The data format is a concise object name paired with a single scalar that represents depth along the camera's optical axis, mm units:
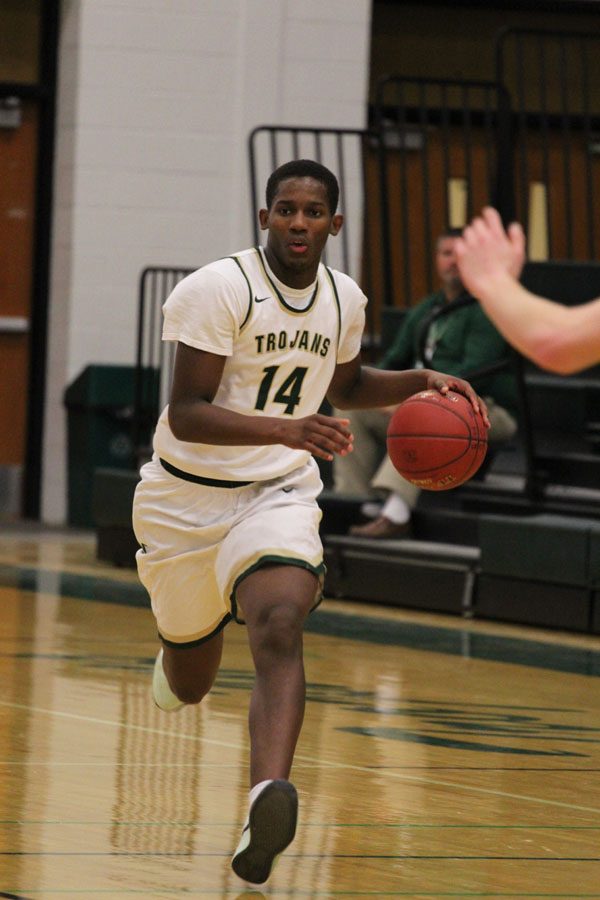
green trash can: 24906
